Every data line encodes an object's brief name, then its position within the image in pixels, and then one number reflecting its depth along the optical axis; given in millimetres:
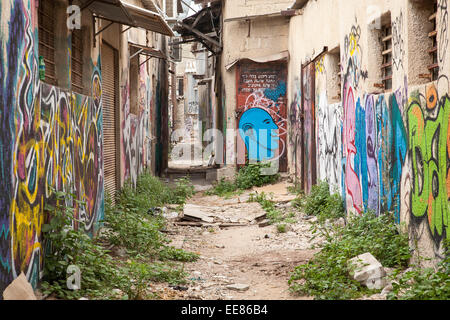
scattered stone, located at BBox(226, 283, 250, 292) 6168
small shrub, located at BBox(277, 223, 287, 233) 9477
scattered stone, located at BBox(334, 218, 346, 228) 8820
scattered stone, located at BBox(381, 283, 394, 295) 5159
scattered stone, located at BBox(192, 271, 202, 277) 6815
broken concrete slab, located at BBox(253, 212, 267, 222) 11008
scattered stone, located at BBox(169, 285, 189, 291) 6062
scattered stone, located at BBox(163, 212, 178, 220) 11138
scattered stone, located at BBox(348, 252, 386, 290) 5453
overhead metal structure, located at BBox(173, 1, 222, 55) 18141
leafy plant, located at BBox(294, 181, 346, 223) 9375
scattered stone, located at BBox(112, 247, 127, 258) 7200
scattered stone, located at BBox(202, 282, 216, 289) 6268
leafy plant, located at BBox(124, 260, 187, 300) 5522
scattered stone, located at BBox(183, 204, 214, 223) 10859
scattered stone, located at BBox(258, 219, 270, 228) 10401
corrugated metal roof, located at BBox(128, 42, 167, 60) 12006
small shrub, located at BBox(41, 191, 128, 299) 5211
